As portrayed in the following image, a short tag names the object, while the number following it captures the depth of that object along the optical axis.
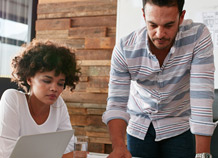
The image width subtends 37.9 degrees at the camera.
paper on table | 1.32
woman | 1.54
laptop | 0.92
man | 1.25
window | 4.15
